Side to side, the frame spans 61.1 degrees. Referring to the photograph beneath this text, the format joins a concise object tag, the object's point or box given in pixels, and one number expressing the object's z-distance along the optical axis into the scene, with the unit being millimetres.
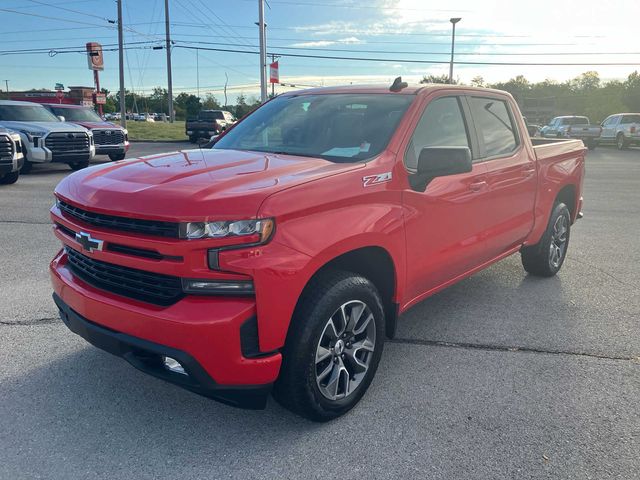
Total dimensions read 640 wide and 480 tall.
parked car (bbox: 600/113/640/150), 26547
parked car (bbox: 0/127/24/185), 11672
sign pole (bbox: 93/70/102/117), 45362
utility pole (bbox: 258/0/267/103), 22938
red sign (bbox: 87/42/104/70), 43312
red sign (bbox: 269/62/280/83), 23894
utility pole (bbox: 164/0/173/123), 45312
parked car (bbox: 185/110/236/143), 28338
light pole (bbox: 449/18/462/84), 42075
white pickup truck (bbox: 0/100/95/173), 13992
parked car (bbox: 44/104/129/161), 17031
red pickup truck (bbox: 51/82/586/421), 2498
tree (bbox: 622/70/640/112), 61156
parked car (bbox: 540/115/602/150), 27625
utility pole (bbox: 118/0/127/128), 34066
